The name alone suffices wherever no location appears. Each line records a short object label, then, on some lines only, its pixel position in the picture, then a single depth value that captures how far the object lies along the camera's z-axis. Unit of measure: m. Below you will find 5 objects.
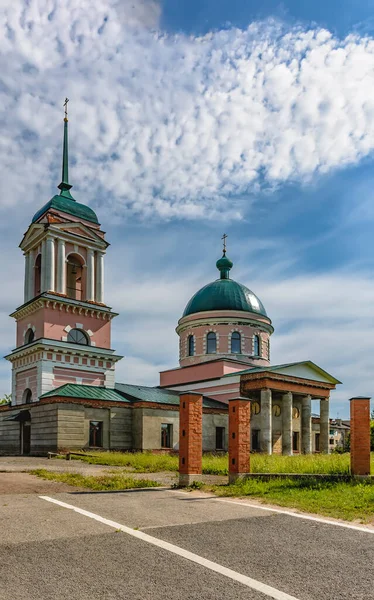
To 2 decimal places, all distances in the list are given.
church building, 30.30
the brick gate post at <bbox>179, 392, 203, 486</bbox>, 14.03
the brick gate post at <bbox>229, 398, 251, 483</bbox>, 14.48
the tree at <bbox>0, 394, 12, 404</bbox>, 63.47
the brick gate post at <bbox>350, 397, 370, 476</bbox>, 13.82
